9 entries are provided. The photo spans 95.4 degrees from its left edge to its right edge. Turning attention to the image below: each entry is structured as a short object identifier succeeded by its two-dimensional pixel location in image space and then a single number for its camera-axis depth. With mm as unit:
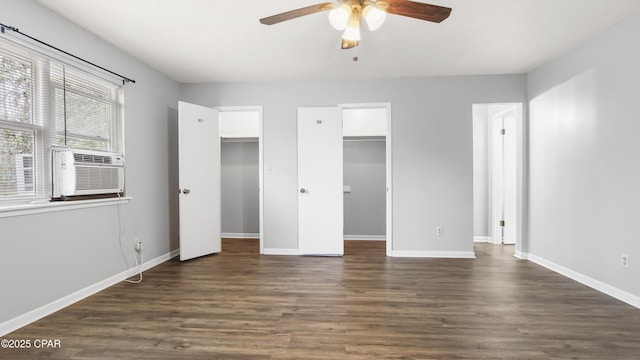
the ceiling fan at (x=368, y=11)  1763
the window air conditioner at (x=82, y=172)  2406
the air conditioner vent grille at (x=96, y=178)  2520
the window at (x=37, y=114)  2102
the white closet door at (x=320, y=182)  4121
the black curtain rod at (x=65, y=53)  2037
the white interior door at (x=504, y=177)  4605
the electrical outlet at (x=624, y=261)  2527
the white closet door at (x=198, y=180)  3766
